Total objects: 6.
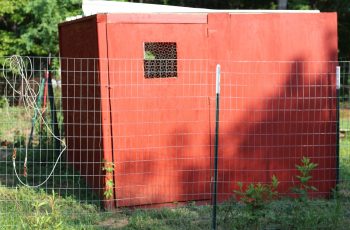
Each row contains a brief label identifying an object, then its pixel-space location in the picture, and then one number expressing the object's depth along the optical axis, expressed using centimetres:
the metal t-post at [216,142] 571
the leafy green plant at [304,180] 558
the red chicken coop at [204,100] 664
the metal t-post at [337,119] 674
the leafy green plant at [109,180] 660
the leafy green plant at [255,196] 553
